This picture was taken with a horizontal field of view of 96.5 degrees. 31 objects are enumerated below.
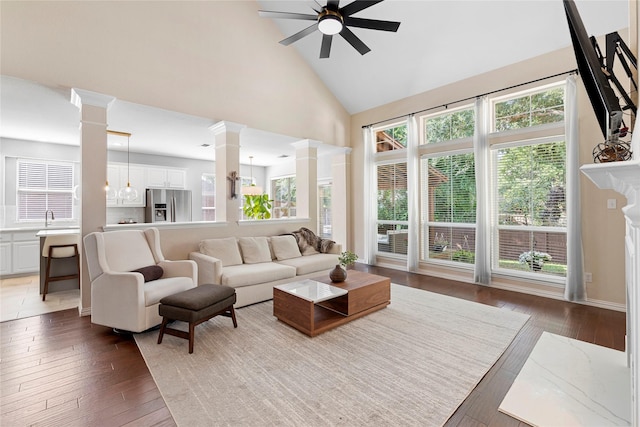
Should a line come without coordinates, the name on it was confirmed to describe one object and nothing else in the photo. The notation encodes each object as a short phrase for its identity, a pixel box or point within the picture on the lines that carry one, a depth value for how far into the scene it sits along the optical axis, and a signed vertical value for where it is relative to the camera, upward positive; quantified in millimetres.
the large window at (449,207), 4871 +125
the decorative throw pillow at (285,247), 4738 -538
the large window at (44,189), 5586 +572
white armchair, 2742 -678
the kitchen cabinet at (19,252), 4891 -621
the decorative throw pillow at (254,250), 4359 -536
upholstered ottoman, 2543 -841
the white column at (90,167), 3393 +600
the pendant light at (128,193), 6409 +536
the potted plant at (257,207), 7000 +218
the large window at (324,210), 8039 +148
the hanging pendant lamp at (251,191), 6348 +553
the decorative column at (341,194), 6738 +494
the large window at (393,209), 5840 +125
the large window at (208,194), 8211 +634
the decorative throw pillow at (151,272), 3174 -632
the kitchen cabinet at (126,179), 6453 +862
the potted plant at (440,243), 5227 -532
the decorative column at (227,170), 4625 +746
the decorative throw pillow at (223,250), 4082 -496
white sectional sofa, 3643 -719
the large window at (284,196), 9133 +626
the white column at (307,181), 5828 +708
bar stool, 3943 -454
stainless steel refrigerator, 6898 +274
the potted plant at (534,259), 4174 -672
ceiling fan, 2988 +2167
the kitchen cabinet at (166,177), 7012 +993
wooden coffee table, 2869 -971
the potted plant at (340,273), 3363 -684
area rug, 1785 -1213
